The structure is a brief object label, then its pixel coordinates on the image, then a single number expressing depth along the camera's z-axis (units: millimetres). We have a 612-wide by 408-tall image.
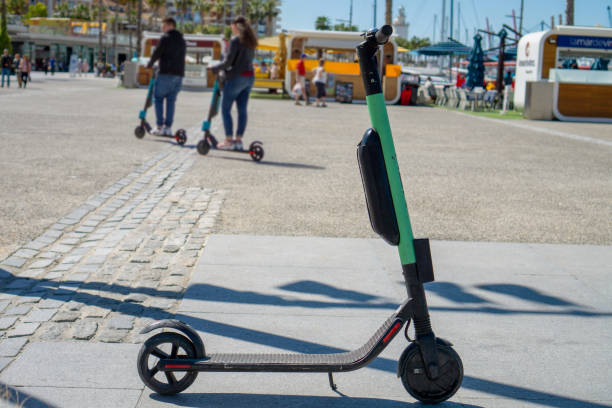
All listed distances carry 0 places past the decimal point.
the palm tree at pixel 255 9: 122875
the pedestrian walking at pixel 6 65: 31422
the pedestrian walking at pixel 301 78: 26688
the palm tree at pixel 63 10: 124312
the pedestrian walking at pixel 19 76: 30839
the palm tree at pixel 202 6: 118819
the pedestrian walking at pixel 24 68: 30059
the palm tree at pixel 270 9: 122875
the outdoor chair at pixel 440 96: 31466
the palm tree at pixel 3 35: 55594
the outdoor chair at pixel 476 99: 27673
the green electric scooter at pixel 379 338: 2510
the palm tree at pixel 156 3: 93888
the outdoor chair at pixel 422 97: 32531
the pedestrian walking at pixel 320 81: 26109
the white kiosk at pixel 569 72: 23047
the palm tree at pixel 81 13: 122788
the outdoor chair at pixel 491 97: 28688
